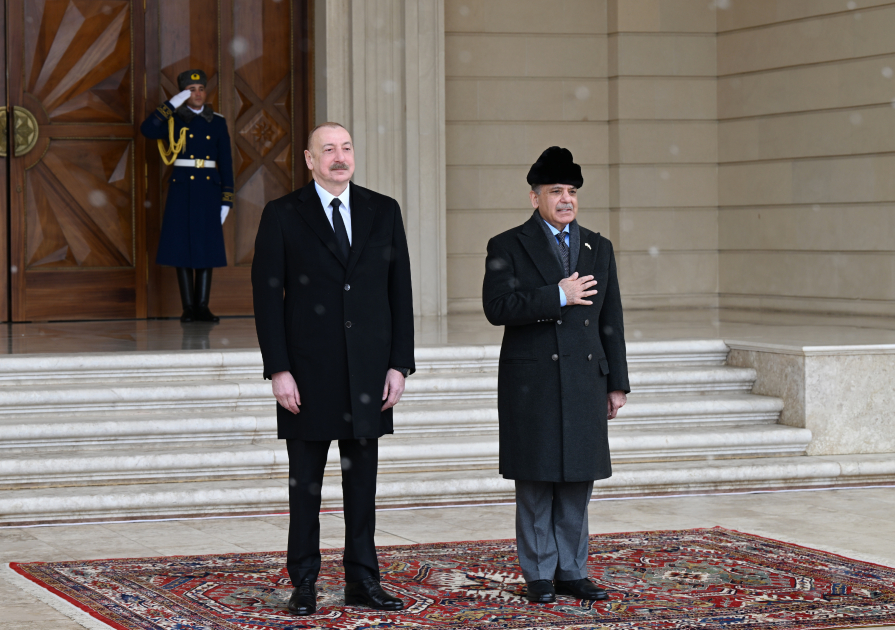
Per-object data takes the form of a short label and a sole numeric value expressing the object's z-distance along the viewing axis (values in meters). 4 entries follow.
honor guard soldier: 20.34
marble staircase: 12.40
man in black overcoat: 8.52
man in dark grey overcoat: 8.77
